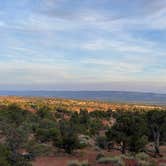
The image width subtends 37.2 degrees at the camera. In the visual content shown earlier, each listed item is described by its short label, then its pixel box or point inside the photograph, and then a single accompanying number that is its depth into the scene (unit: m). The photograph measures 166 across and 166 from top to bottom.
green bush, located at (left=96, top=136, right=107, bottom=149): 22.72
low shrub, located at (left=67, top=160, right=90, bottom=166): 15.85
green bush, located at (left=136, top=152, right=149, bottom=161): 17.98
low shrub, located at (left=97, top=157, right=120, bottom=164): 16.60
